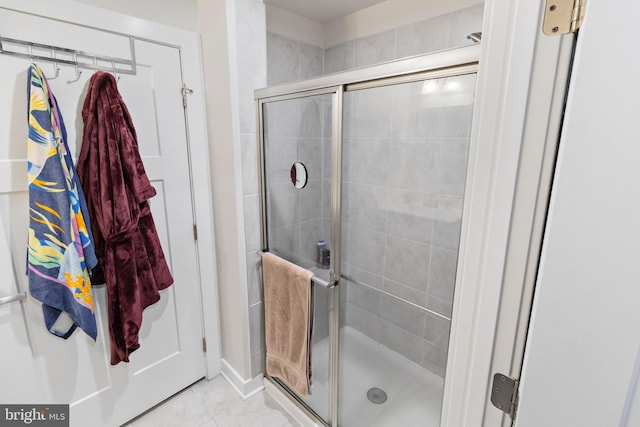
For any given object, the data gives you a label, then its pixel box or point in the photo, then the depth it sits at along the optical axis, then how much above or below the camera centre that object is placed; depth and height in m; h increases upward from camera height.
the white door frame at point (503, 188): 0.52 -0.05
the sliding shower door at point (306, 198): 1.38 -0.21
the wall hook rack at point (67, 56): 1.10 +0.38
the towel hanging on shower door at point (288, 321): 1.44 -0.82
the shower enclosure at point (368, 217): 1.28 -0.30
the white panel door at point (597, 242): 0.42 -0.12
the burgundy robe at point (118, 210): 1.23 -0.23
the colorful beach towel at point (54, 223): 1.09 -0.26
